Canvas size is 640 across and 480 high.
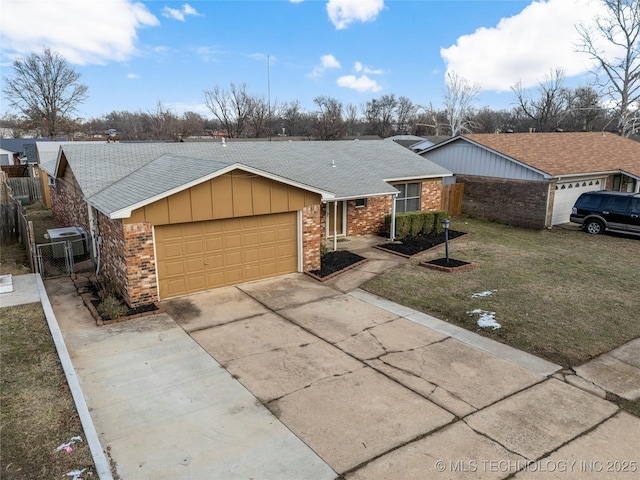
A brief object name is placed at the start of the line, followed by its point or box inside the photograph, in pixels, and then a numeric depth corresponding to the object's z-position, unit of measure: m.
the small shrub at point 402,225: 17.83
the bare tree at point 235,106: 65.44
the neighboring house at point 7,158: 51.07
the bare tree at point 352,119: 78.81
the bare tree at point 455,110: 62.78
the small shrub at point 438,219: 18.91
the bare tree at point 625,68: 38.28
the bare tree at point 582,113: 60.59
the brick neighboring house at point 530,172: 20.05
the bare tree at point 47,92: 52.22
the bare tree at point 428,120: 73.31
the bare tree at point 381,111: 80.31
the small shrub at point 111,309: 9.86
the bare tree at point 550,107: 60.12
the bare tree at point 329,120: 62.81
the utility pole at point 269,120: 67.50
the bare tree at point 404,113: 80.12
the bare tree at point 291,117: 72.31
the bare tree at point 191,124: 64.56
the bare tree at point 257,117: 65.75
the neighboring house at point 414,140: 47.23
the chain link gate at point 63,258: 13.20
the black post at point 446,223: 13.71
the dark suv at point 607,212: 17.86
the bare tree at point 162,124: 64.83
